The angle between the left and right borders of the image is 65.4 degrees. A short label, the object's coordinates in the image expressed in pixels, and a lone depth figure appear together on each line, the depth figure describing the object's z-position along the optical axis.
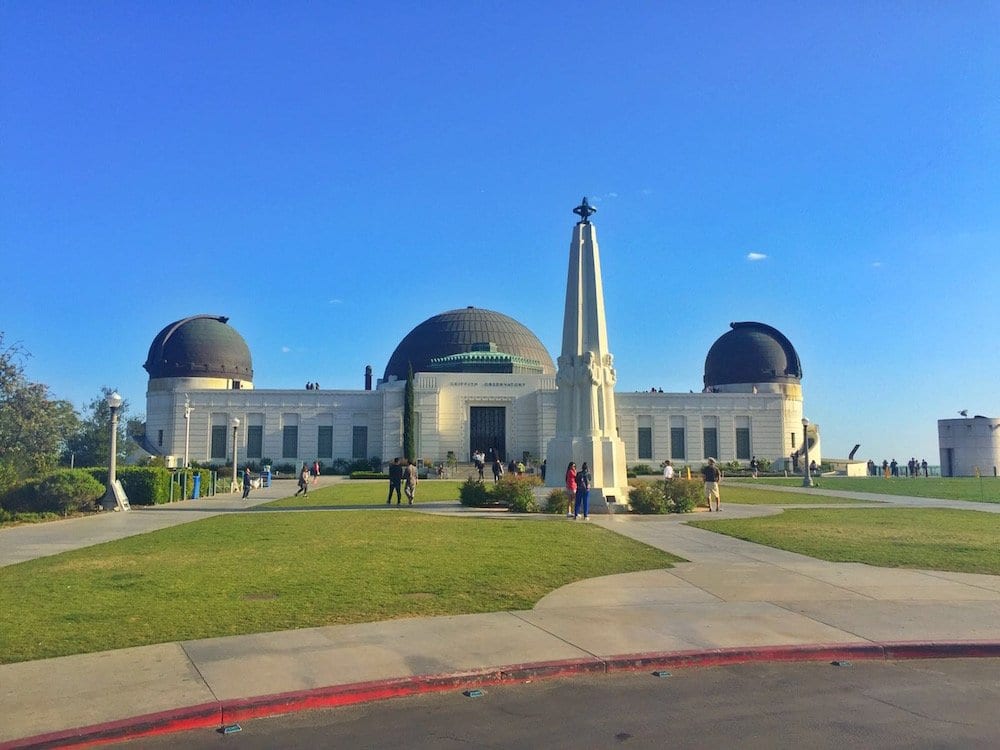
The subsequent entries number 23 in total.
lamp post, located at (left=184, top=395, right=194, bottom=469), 58.66
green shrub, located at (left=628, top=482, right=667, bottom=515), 22.03
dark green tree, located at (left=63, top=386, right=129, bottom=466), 61.13
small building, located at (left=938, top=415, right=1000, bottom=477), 56.69
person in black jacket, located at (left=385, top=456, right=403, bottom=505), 24.91
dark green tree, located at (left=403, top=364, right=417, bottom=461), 54.28
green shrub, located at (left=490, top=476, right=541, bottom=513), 22.27
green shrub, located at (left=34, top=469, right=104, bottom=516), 21.84
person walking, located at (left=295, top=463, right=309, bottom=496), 31.29
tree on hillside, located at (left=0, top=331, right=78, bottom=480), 28.66
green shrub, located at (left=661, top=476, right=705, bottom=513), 22.62
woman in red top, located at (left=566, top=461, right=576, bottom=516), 21.56
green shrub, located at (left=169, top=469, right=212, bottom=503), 29.53
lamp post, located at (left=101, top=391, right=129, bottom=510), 23.61
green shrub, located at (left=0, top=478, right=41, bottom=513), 21.61
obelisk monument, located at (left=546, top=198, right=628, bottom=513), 23.80
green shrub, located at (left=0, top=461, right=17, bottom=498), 21.41
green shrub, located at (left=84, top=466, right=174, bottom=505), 26.44
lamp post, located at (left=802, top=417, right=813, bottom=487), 39.01
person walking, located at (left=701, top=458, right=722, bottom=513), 22.31
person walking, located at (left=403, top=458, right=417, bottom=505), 24.84
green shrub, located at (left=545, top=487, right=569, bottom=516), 21.61
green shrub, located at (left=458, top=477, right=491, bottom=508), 23.75
